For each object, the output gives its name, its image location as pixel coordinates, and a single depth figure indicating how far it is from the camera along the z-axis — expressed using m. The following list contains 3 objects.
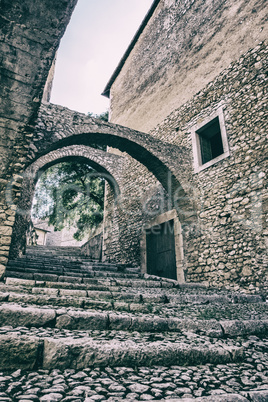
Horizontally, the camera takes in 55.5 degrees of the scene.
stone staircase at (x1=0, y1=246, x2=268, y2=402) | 1.31
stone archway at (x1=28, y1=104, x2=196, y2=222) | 5.48
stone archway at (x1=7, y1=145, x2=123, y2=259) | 6.37
